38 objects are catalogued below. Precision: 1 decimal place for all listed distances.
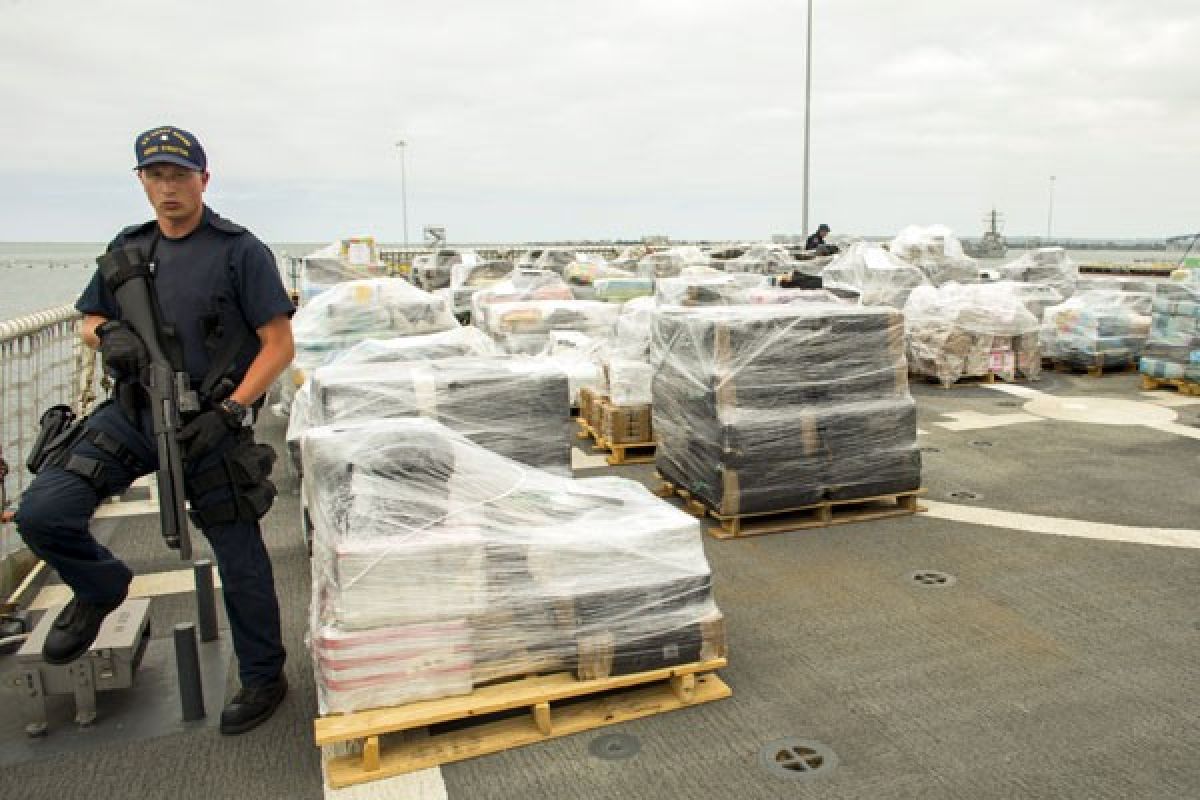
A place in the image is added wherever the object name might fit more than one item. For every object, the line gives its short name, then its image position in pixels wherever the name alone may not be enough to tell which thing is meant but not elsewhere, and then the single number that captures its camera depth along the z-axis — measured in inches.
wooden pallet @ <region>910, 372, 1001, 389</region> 458.3
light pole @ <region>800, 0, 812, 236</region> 899.4
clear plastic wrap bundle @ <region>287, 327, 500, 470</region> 257.6
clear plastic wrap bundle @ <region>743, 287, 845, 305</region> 390.7
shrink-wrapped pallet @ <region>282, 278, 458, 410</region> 338.3
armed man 122.8
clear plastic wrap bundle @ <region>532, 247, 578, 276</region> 1020.5
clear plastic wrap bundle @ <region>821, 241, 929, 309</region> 629.0
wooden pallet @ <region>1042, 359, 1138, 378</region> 479.8
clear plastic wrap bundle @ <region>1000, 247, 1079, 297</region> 753.6
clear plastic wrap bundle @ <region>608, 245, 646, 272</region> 1009.5
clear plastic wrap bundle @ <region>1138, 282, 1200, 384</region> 402.0
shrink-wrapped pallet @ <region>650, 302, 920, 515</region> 223.1
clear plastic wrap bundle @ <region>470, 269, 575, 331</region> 518.8
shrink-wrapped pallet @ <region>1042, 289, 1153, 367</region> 476.4
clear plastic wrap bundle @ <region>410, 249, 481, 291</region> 979.9
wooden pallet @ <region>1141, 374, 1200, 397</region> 409.4
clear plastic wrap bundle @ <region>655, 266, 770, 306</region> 418.3
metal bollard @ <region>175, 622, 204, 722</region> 132.3
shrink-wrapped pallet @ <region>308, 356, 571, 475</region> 199.6
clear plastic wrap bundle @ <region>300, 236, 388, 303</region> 517.0
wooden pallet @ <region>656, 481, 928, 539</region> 227.1
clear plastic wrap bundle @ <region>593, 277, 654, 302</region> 617.0
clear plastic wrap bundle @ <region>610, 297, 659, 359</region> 323.3
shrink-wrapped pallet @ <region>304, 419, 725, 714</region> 124.9
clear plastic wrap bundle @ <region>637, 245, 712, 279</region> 881.5
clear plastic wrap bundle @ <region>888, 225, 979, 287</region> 745.6
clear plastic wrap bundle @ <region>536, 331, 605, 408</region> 362.3
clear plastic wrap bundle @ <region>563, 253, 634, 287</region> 846.5
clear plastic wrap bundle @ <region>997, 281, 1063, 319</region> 542.9
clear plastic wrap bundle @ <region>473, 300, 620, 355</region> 431.2
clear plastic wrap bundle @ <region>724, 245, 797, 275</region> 905.3
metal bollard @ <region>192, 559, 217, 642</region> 165.6
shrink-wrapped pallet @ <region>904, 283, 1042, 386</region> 451.5
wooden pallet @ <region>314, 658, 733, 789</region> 122.3
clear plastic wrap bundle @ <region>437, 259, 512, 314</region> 751.7
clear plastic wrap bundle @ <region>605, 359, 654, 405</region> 311.4
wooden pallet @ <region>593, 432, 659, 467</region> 309.7
